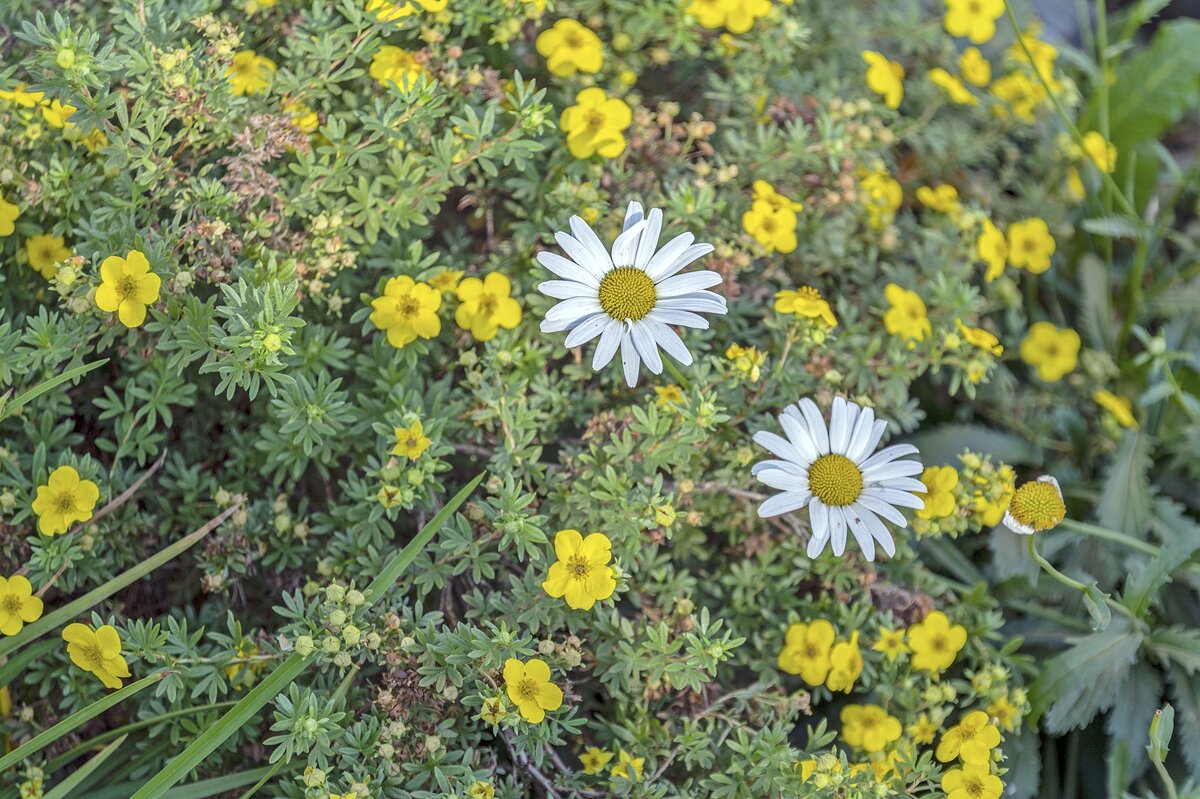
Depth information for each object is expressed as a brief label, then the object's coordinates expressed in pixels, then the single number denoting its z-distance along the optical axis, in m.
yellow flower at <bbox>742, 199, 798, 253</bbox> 2.51
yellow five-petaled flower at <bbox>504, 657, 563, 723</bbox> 1.97
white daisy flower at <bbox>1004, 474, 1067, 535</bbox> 2.09
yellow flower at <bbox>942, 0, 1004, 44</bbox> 3.14
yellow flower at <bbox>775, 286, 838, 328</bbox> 2.34
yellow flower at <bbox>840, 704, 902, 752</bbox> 2.26
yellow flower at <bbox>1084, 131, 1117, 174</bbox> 3.15
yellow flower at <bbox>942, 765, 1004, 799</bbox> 2.10
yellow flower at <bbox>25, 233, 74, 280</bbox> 2.35
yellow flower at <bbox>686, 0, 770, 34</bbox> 2.65
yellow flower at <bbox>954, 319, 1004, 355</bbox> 2.46
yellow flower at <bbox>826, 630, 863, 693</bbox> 2.32
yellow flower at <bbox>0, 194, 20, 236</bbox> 2.24
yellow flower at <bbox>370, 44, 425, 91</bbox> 2.41
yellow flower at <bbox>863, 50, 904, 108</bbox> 2.93
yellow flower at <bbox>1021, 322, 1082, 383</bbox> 3.06
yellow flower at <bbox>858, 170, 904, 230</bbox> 2.83
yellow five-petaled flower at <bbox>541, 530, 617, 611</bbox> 2.02
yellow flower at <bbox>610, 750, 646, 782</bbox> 2.08
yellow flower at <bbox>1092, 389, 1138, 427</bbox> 2.90
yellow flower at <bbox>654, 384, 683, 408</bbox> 2.26
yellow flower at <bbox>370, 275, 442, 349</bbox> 2.27
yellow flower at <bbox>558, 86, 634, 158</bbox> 2.48
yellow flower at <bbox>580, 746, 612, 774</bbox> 2.14
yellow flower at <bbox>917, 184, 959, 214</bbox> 2.96
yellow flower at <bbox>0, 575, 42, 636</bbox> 2.07
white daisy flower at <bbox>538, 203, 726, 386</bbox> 1.99
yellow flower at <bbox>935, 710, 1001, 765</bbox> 2.13
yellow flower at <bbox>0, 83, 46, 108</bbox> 2.20
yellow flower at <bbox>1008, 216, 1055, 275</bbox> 3.05
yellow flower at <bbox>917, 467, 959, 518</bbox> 2.30
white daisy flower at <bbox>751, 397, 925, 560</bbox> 2.10
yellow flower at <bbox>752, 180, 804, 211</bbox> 2.55
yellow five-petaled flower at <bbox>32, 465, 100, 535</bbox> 2.12
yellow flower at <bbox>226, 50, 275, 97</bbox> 2.42
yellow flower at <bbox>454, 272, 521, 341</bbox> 2.34
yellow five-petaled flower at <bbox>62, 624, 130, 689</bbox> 1.99
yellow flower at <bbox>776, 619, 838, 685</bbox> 2.32
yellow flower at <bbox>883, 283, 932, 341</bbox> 2.60
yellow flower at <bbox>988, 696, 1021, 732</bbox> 2.32
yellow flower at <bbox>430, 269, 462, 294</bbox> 2.39
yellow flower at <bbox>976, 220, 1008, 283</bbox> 2.85
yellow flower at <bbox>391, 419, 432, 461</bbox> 2.12
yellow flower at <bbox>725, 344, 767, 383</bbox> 2.21
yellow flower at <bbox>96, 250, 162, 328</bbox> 2.05
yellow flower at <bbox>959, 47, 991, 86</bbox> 3.21
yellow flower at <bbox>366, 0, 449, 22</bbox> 2.24
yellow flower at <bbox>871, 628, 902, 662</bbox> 2.36
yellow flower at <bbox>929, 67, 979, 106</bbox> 3.11
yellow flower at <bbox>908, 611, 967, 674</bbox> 2.35
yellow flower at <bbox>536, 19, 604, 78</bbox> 2.57
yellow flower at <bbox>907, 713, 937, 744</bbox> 2.28
